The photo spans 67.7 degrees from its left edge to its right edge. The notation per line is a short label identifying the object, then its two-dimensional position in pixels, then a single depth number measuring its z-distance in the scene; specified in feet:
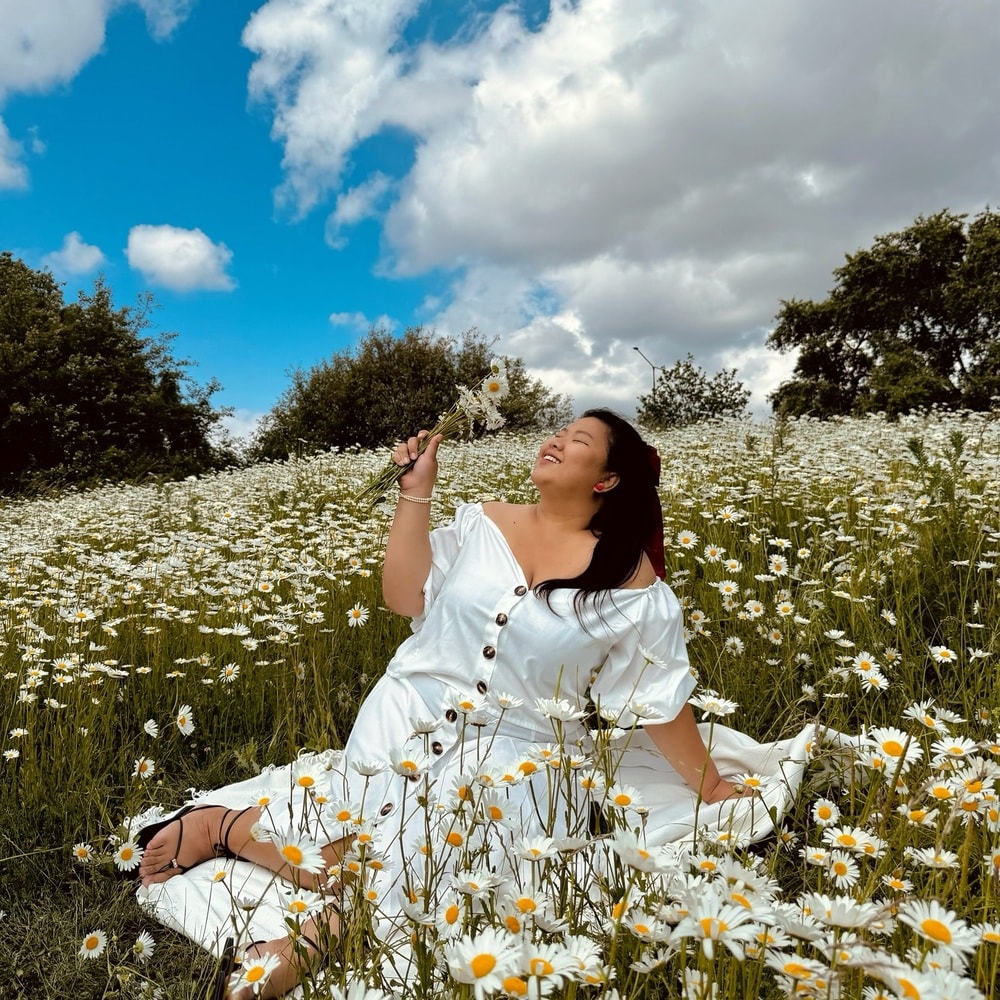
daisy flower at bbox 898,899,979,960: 2.90
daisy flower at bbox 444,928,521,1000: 2.80
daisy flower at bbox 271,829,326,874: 3.81
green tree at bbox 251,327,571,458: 75.87
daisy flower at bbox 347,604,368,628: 10.33
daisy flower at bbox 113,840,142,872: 6.71
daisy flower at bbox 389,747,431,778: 4.36
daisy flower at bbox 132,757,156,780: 7.06
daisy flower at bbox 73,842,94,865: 6.81
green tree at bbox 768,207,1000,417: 77.25
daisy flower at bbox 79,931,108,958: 5.79
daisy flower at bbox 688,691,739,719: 5.07
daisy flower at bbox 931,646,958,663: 9.16
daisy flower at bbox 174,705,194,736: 7.78
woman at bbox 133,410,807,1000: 7.57
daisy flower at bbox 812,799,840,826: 4.86
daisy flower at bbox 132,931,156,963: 5.66
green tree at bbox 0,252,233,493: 58.59
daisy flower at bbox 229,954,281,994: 4.00
